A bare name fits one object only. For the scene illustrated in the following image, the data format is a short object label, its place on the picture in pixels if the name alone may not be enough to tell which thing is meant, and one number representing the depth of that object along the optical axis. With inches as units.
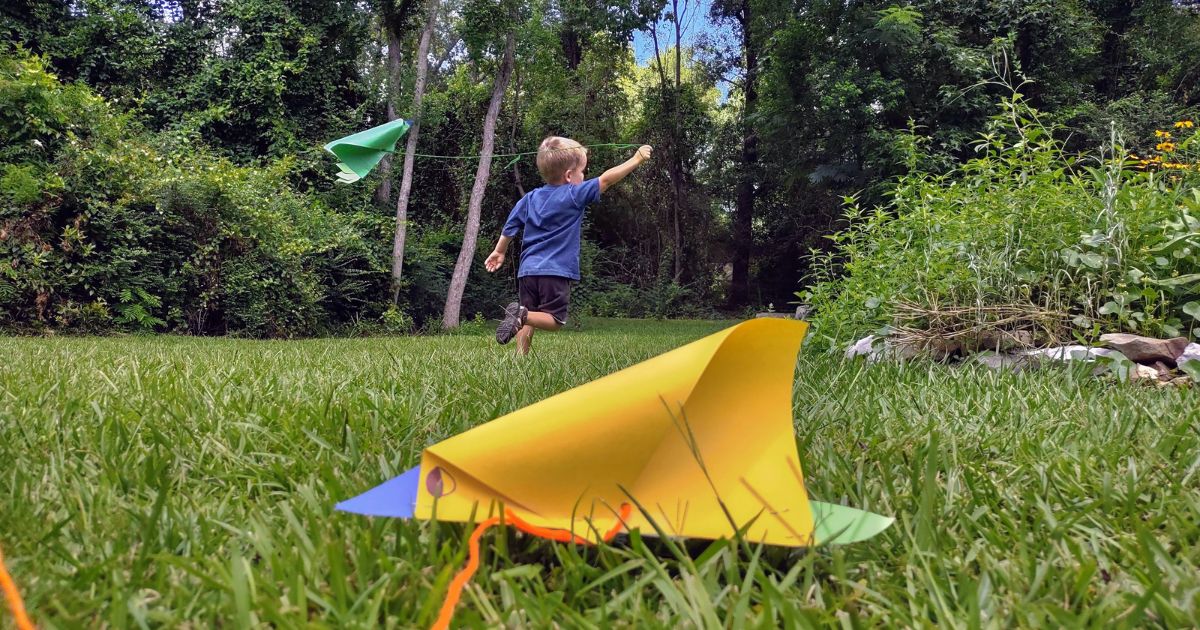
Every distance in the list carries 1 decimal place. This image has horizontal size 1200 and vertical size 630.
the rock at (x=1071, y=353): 103.5
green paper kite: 167.3
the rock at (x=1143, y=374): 99.7
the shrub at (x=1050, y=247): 107.6
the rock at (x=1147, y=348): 102.1
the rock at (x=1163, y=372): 101.1
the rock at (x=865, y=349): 134.7
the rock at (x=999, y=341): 117.6
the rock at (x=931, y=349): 125.7
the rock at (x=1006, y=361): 113.0
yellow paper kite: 33.3
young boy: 170.4
